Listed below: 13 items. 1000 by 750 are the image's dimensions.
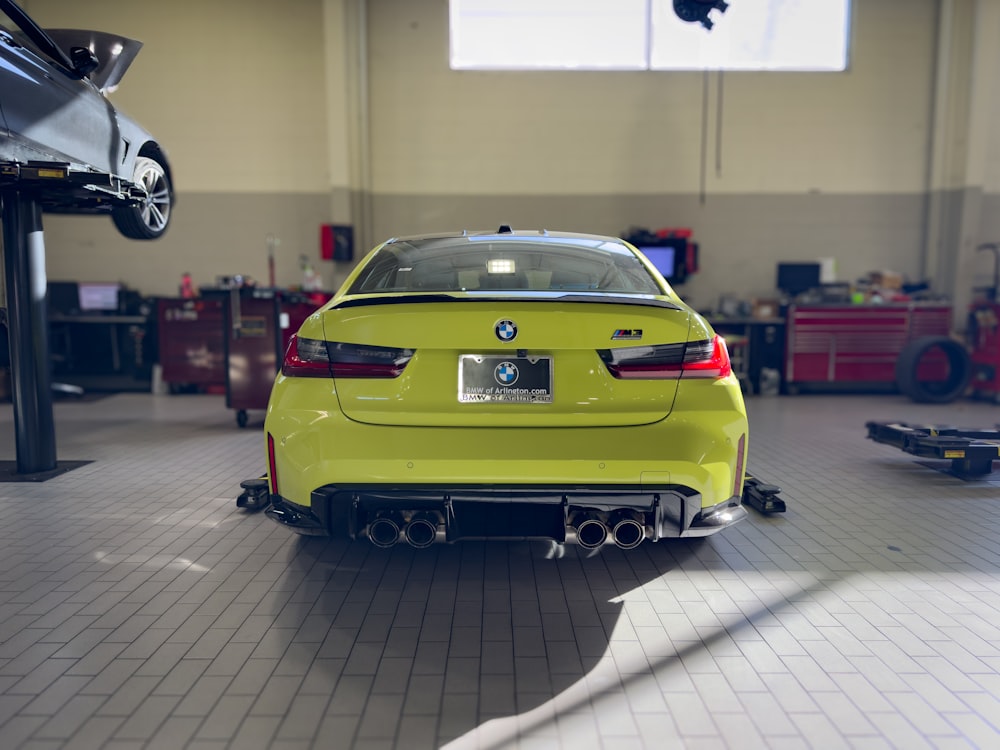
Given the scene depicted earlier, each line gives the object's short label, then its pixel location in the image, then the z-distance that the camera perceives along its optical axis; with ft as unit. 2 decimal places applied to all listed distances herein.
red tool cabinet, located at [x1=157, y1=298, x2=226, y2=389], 27.48
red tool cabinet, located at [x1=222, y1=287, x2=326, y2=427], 20.51
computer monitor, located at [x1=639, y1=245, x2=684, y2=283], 29.48
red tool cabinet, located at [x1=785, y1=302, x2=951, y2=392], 28.48
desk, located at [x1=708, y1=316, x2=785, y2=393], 29.58
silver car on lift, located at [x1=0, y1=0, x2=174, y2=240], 11.86
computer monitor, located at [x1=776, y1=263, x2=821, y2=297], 30.04
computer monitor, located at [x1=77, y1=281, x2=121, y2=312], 29.86
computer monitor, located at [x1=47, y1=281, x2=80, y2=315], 30.35
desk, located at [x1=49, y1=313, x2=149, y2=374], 29.22
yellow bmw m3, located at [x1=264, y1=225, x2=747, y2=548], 7.22
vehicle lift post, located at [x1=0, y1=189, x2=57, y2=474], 14.53
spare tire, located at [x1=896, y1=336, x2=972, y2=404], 26.18
